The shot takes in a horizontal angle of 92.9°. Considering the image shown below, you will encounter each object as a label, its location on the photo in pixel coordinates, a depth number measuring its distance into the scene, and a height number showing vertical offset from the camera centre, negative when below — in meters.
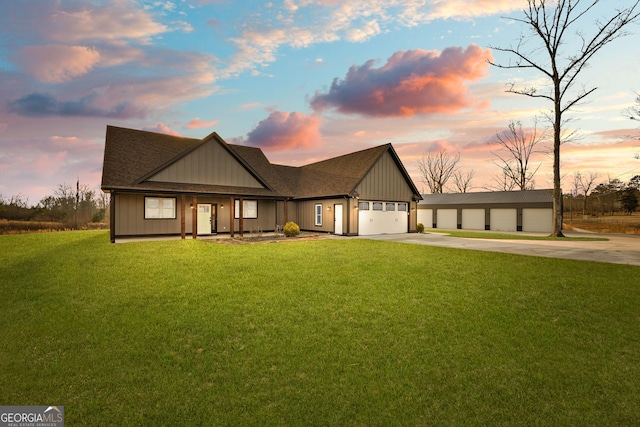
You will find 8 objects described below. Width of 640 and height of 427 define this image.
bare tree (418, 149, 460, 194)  56.53 +8.40
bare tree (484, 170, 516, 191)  51.03 +4.68
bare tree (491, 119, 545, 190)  43.19 +8.04
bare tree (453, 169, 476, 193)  59.09 +5.32
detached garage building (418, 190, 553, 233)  30.53 +0.04
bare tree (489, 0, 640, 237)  22.55 +11.75
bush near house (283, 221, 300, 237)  19.64 -1.19
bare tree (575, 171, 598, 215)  59.56 +5.61
